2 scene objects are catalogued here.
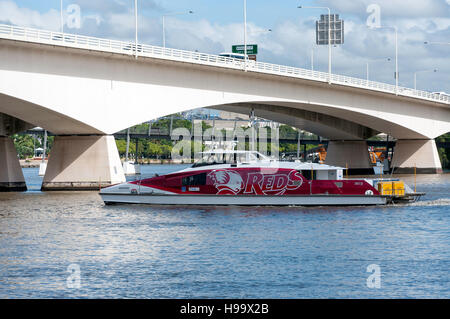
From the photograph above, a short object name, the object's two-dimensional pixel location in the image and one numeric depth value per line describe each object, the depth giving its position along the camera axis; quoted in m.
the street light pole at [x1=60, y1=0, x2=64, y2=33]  54.53
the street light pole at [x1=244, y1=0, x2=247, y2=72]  68.91
